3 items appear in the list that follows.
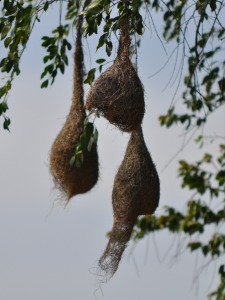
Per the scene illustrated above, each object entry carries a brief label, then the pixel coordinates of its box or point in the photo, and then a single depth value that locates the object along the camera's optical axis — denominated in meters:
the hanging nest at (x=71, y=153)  7.45
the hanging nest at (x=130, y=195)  6.60
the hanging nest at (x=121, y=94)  6.34
